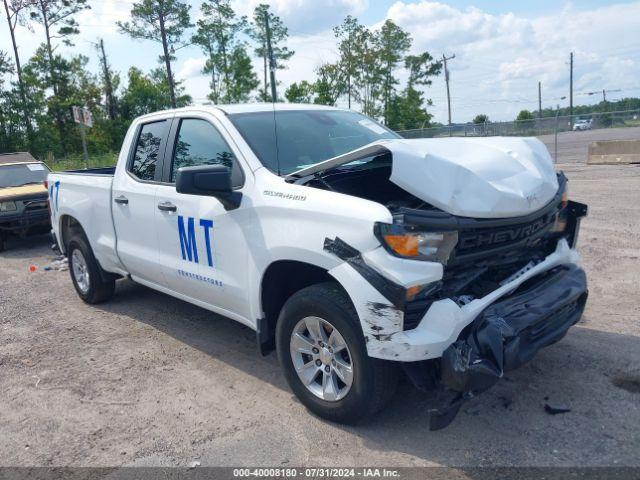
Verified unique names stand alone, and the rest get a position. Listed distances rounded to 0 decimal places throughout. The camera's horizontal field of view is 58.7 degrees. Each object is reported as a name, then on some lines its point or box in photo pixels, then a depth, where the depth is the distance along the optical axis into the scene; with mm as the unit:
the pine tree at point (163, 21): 36125
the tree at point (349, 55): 39719
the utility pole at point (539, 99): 63344
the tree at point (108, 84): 44094
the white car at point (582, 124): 26305
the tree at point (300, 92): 36188
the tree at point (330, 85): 37688
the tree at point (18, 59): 34562
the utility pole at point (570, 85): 62594
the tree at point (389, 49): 39656
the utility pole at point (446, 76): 48031
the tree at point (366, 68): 39594
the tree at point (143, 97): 44031
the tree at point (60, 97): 35906
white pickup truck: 2979
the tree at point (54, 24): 36750
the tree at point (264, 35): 35341
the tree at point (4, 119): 33656
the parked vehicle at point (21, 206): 10250
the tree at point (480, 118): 48853
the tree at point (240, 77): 37750
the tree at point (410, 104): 41094
